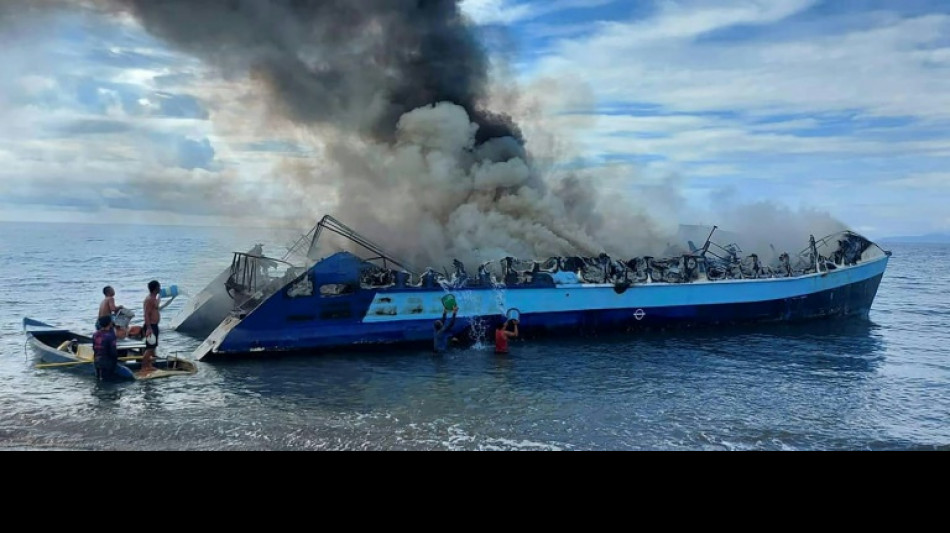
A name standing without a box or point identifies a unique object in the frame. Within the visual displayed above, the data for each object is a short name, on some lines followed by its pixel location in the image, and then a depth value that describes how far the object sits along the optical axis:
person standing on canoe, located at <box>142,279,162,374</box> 9.42
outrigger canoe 10.17
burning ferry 12.98
